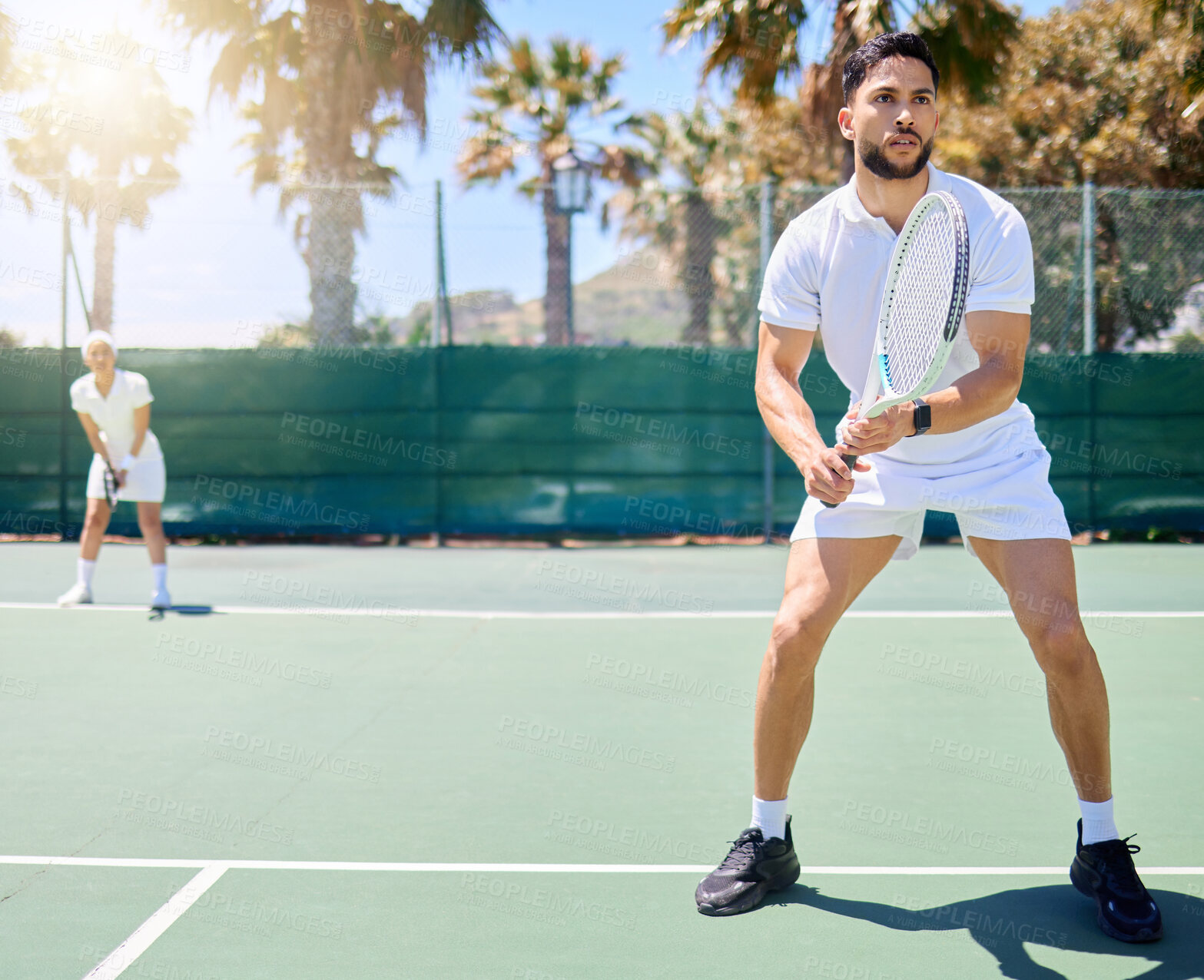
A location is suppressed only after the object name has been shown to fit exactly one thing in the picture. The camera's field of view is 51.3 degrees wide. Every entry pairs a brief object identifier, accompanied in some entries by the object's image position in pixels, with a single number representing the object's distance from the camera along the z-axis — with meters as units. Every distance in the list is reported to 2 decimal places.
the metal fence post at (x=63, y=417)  11.66
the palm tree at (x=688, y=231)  12.13
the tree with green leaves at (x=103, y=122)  22.48
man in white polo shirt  3.02
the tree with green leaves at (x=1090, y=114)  17.33
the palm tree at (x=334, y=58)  14.51
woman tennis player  7.80
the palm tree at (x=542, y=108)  23.38
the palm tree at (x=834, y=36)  12.98
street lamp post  11.36
